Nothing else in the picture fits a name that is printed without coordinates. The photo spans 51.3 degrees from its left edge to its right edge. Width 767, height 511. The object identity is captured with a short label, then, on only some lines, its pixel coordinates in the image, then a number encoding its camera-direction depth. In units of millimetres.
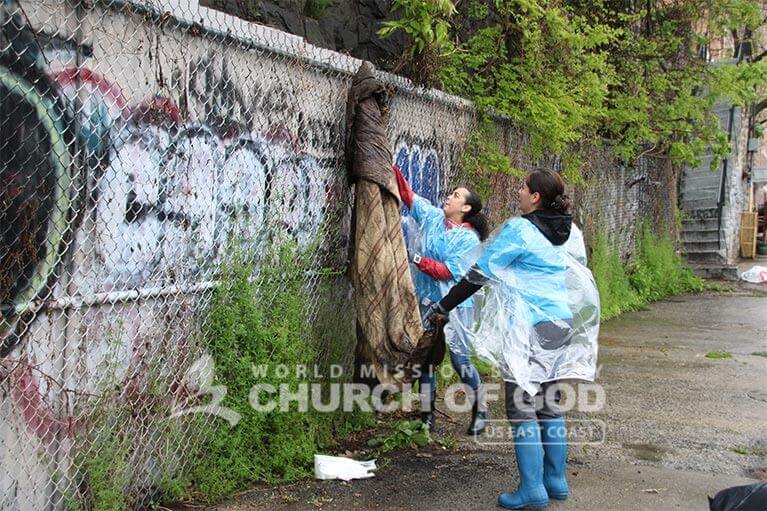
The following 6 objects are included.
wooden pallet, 23516
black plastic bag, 3039
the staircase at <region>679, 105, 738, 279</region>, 16906
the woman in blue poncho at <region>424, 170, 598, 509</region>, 4363
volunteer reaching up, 5422
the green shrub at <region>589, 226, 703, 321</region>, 11279
